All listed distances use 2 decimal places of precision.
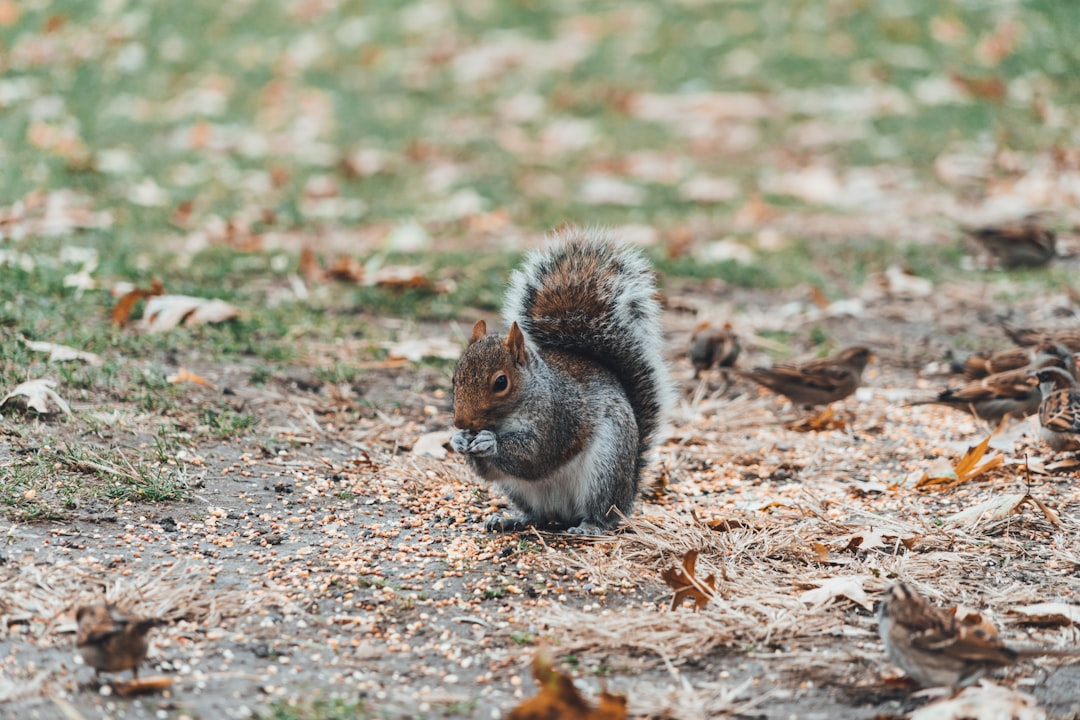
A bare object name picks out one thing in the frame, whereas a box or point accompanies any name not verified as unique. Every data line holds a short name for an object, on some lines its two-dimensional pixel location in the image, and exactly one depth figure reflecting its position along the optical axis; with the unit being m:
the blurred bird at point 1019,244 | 12.97
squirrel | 6.74
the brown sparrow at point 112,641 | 4.89
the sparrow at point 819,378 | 9.33
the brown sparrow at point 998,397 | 8.70
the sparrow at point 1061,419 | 7.75
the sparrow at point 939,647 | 4.90
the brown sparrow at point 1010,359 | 9.05
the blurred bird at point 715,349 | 10.18
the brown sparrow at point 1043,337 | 9.62
